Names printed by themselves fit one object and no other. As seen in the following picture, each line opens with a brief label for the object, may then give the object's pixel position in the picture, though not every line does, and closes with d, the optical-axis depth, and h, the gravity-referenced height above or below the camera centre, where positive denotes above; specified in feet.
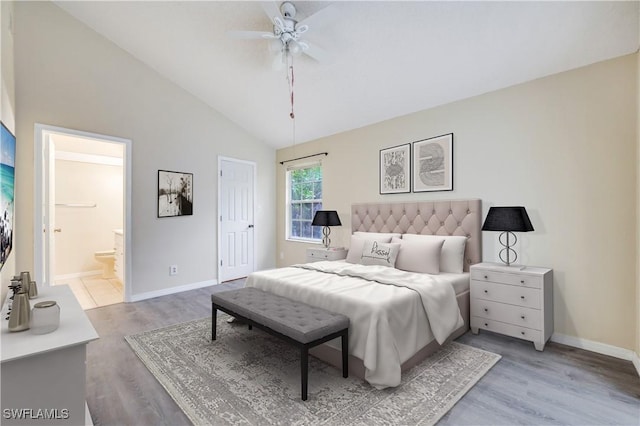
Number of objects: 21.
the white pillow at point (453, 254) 10.53 -1.47
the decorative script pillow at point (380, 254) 11.01 -1.55
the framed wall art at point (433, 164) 11.59 +1.90
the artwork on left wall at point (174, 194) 14.14 +0.84
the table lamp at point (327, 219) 14.43 -0.35
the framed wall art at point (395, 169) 12.87 +1.85
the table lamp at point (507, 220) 8.74 -0.25
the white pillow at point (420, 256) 10.37 -1.54
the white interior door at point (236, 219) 16.62 -0.42
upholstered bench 6.24 -2.45
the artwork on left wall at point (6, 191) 6.66 +0.47
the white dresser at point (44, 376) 4.36 -2.51
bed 6.69 -2.10
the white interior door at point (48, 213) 11.04 -0.08
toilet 17.43 -2.83
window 17.25 +0.67
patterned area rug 5.75 -3.84
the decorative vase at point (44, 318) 5.08 -1.82
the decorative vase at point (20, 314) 5.17 -1.77
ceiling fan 7.76 +4.99
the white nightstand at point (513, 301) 8.38 -2.57
